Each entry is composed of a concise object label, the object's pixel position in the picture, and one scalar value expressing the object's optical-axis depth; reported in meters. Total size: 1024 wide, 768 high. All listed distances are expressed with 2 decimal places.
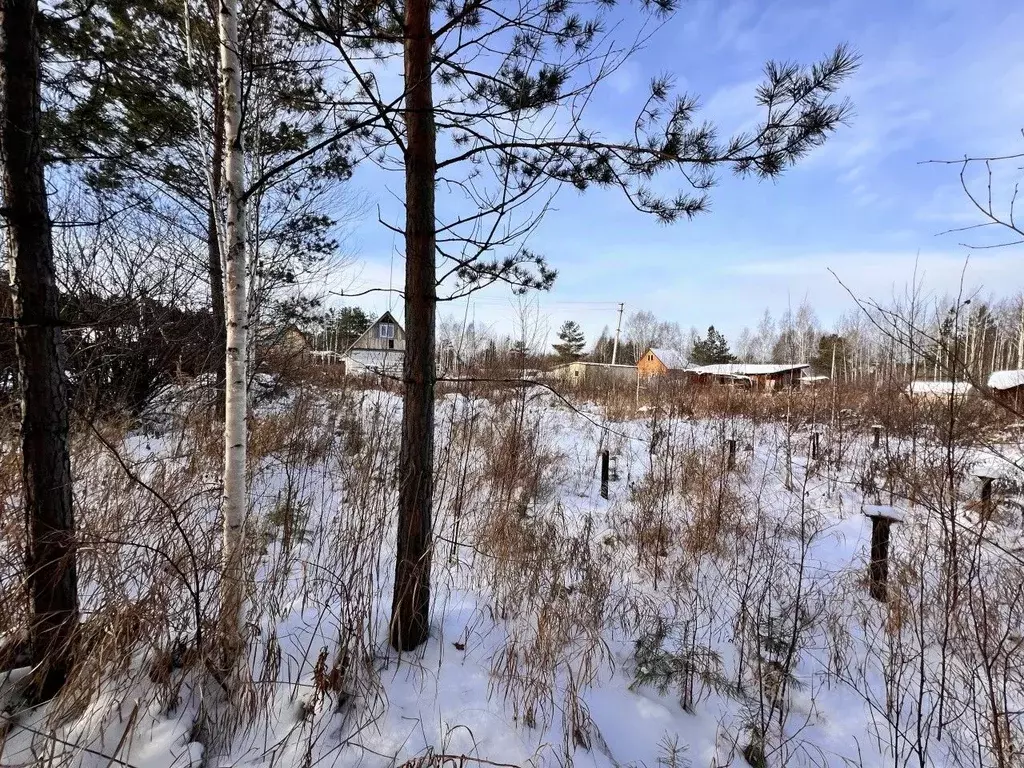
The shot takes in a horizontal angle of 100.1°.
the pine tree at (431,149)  2.06
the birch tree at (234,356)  1.83
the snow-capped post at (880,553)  3.06
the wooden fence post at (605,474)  5.21
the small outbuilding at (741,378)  12.62
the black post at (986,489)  3.68
